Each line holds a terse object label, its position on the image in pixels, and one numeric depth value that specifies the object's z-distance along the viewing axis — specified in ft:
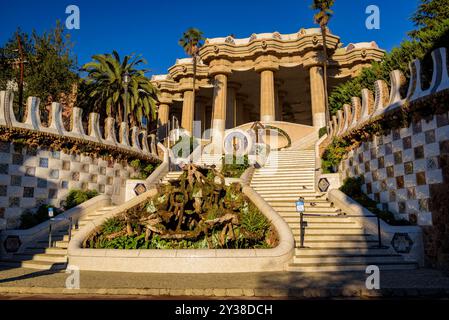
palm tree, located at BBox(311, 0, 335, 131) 99.58
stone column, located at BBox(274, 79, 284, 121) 149.44
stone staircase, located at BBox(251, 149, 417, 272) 35.09
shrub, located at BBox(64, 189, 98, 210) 55.72
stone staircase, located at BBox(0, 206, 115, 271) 38.06
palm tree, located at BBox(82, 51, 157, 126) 93.97
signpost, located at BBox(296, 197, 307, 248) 37.60
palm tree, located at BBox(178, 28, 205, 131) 118.52
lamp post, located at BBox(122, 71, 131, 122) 76.95
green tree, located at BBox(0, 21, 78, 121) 87.32
